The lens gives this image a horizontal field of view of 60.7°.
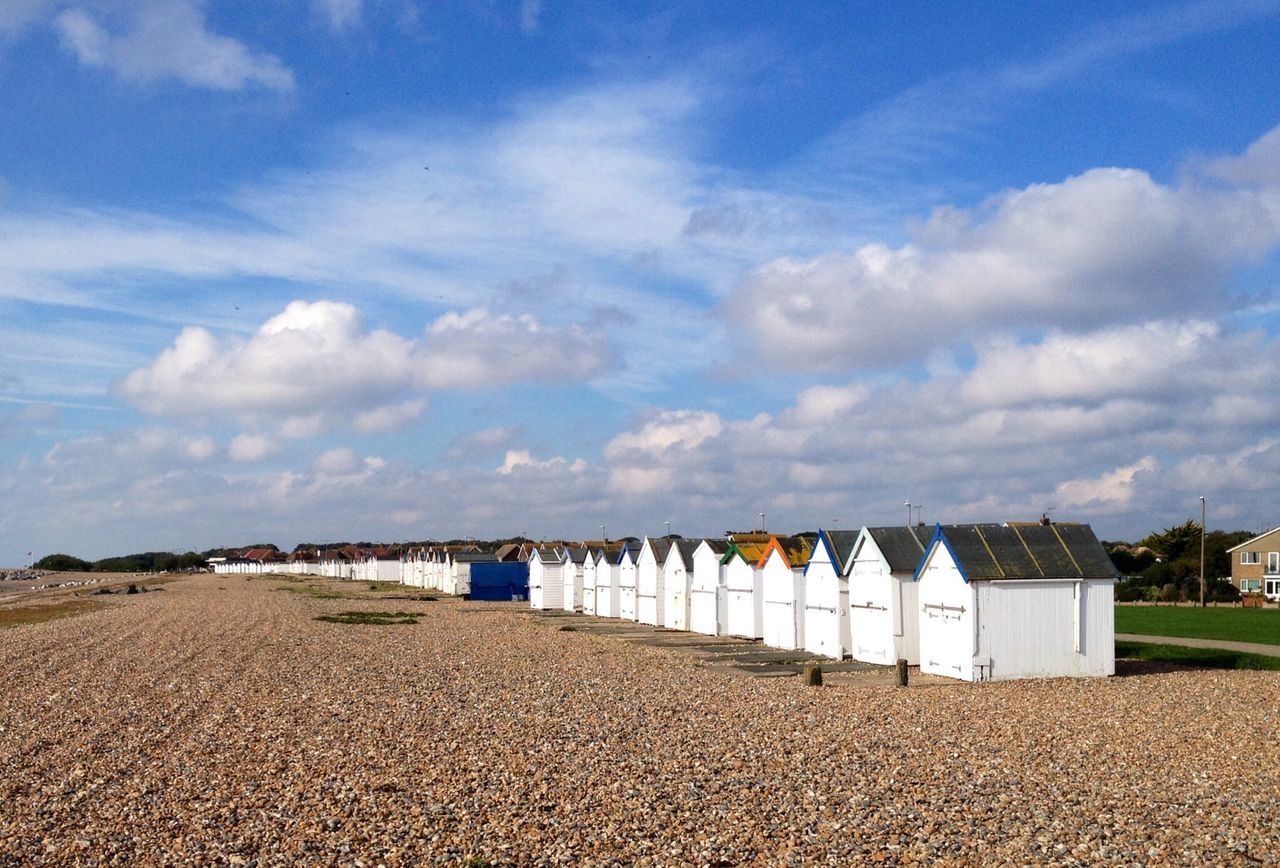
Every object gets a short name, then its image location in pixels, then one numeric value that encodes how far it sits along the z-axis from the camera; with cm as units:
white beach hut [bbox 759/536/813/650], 3719
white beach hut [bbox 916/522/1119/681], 2733
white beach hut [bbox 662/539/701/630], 4859
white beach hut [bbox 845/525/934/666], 3067
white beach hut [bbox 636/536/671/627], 5233
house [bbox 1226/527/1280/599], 9231
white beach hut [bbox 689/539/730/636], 4431
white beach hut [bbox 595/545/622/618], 5957
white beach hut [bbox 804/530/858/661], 3344
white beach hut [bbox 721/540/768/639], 4128
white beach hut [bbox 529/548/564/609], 7081
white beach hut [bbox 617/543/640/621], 5666
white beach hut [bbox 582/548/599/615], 6366
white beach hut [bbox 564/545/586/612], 6725
